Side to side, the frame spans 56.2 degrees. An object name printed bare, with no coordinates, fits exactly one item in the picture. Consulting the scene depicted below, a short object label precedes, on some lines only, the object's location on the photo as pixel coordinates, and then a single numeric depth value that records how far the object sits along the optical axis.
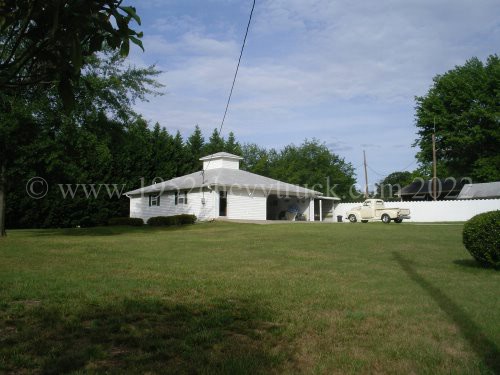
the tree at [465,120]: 49.62
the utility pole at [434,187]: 44.11
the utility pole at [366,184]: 53.92
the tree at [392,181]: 83.43
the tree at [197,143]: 56.42
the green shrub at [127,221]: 36.56
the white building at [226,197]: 34.12
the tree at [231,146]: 61.72
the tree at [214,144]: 58.59
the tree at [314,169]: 64.19
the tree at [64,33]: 2.83
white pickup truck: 32.03
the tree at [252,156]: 70.81
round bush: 10.14
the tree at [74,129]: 19.98
